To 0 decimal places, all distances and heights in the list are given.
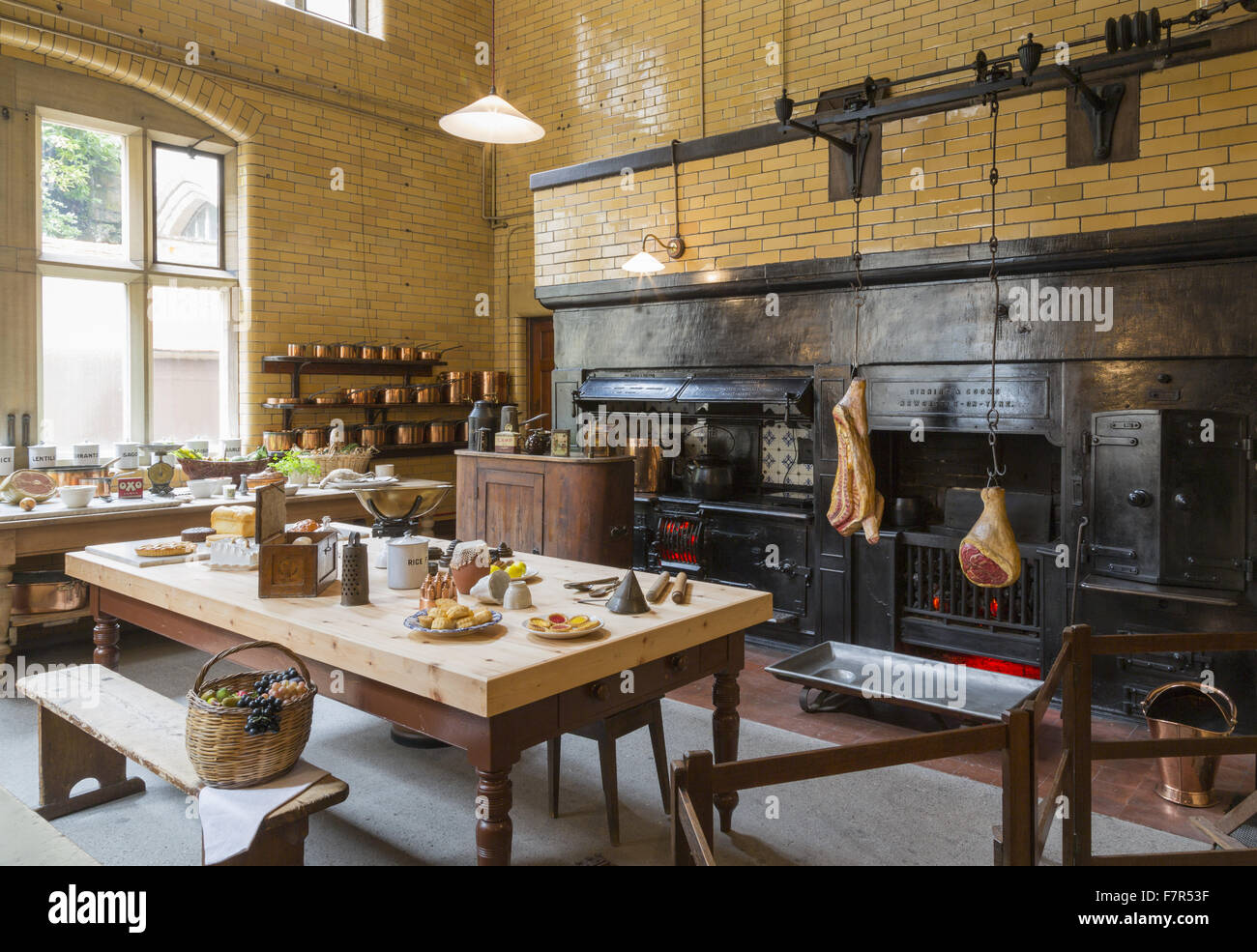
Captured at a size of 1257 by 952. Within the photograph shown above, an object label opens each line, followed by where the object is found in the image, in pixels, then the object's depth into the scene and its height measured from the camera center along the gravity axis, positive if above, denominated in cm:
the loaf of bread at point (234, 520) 367 -36
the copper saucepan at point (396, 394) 845 +43
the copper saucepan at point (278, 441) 769 -2
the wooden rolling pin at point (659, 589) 295 -52
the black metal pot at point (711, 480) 599 -29
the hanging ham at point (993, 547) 401 -51
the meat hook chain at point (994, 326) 425 +59
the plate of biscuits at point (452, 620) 252 -54
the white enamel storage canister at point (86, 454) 576 -11
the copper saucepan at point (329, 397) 800 +39
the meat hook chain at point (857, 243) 513 +117
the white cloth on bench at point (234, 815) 225 -100
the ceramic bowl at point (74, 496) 498 -34
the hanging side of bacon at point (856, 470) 447 -16
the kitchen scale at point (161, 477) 557 -26
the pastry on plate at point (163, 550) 362 -47
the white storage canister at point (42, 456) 552 -12
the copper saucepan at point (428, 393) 873 +46
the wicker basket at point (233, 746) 235 -85
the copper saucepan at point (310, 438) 785 +0
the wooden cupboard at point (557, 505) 525 -42
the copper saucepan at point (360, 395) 822 +41
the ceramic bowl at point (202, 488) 549 -32
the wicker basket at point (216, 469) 582 -21
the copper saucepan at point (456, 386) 897 +55
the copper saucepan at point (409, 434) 859 +4
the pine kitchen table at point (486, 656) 225 -64
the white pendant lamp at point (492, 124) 379 +142
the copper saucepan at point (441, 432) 891 +7
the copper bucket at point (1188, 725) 344 -119
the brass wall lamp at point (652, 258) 600 +126
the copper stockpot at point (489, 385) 909 +57
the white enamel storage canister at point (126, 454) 626 -12
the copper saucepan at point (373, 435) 831 +3
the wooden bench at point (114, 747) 234 -98
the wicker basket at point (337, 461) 679 -18
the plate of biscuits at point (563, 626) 248 -55
